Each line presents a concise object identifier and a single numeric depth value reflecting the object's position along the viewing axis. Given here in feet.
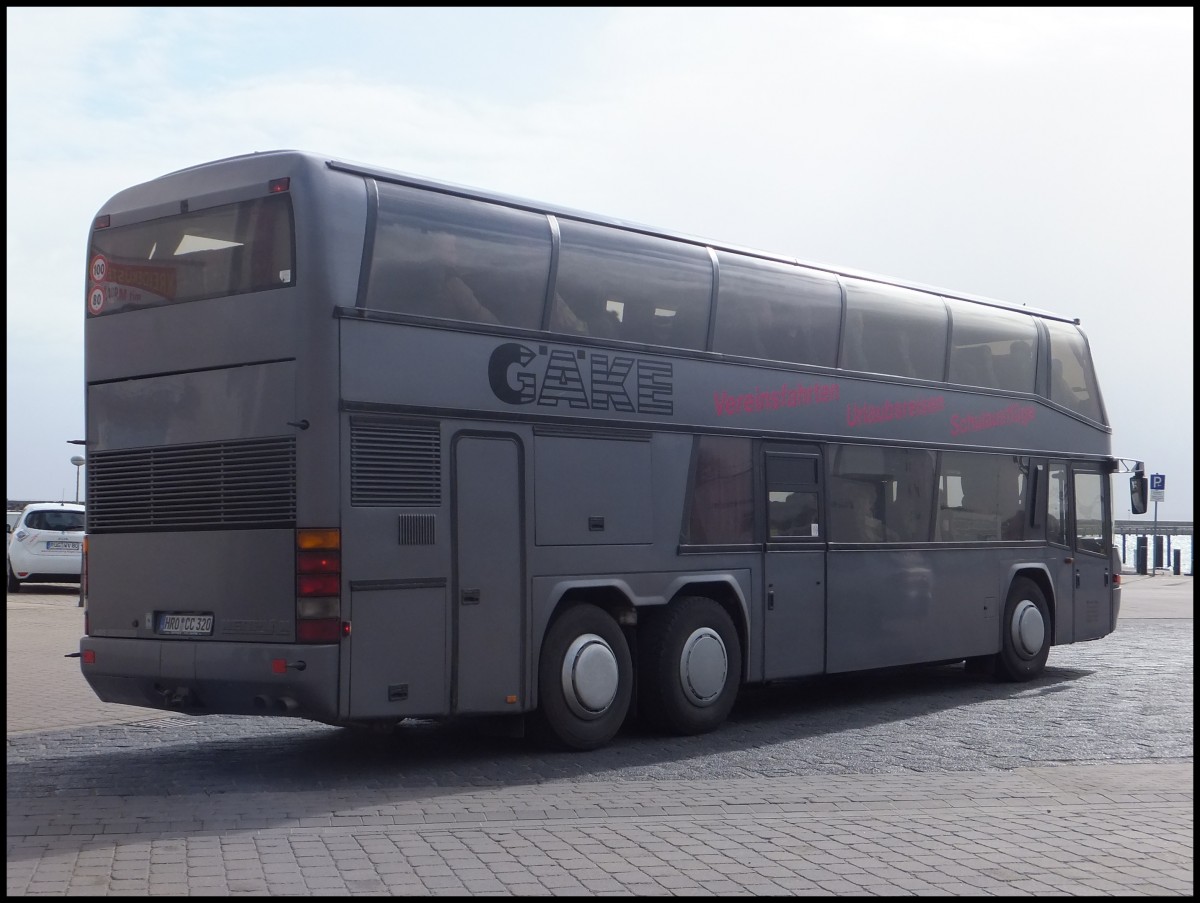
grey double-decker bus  30.68
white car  95.96
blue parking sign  133.49
